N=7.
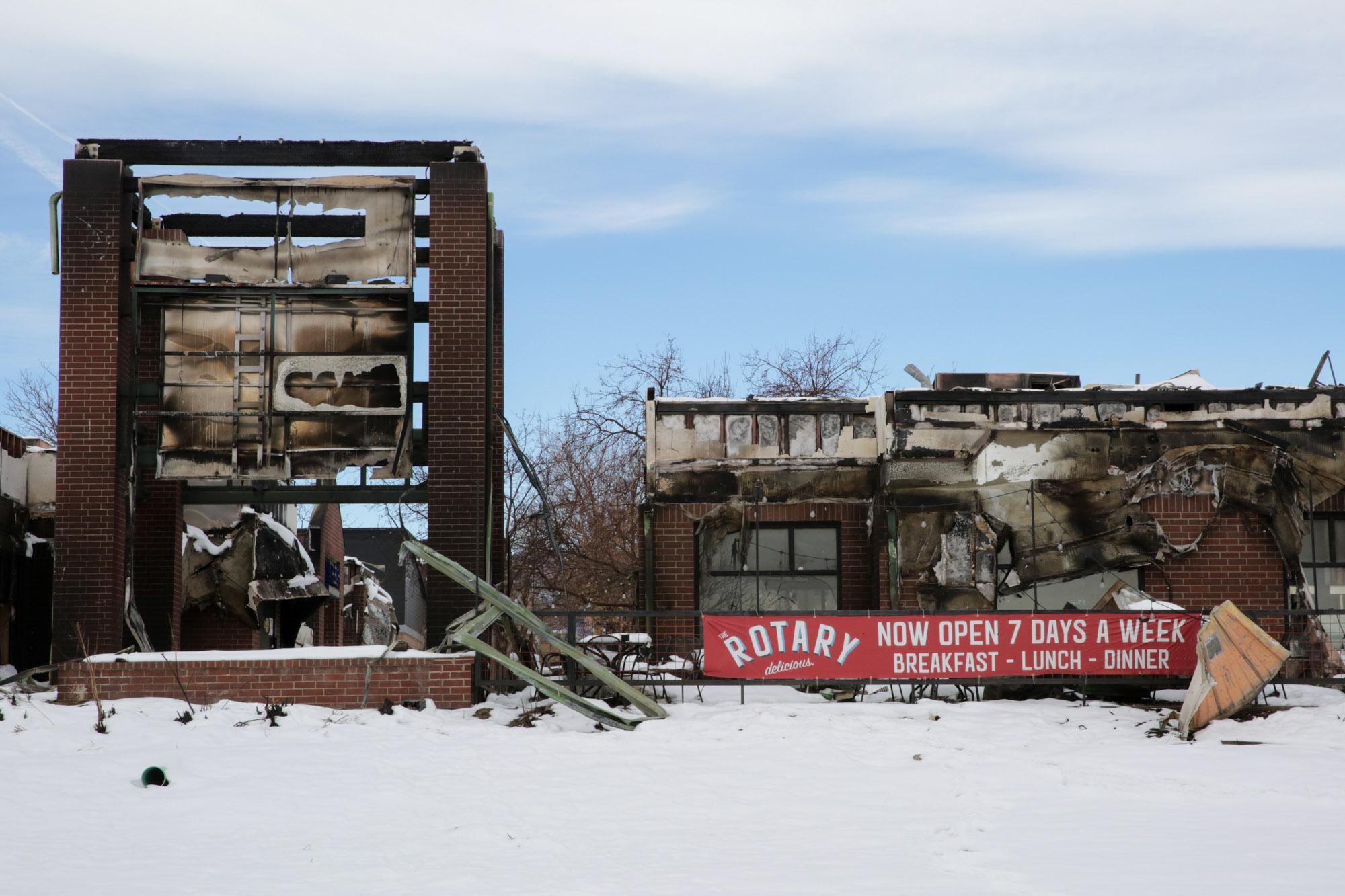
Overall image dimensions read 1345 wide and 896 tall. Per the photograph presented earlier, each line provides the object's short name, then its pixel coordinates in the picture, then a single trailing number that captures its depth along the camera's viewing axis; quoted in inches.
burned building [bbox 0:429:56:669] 779.4
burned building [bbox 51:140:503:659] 681.0
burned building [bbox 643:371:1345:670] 738.2
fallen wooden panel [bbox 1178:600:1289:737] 554.3
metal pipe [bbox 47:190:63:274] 692.7
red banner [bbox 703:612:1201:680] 621.0
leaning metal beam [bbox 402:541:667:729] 569.6
